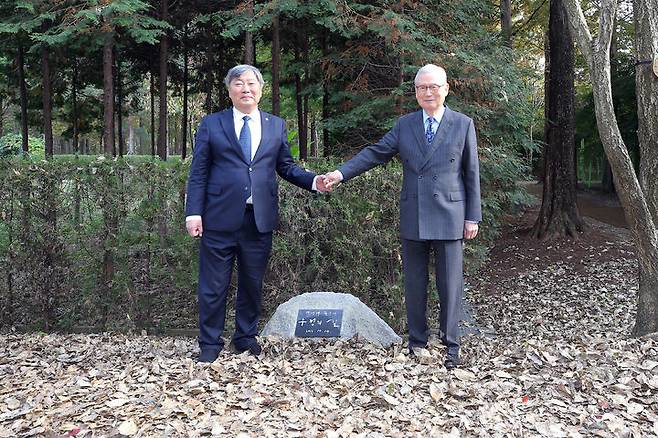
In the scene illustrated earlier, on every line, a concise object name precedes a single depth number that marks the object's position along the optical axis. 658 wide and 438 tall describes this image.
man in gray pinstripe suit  4.18
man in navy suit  4.22
